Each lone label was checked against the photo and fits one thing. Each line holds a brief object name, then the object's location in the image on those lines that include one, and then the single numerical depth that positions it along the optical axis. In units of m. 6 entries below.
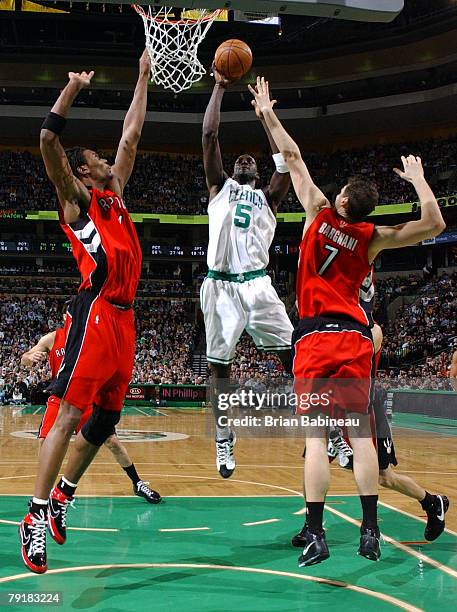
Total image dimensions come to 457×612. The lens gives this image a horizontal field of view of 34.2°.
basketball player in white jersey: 6.20
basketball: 6.04
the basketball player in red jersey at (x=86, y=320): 4.43
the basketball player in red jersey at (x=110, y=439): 7.08
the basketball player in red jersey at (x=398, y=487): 5.50
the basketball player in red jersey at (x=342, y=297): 4.44
